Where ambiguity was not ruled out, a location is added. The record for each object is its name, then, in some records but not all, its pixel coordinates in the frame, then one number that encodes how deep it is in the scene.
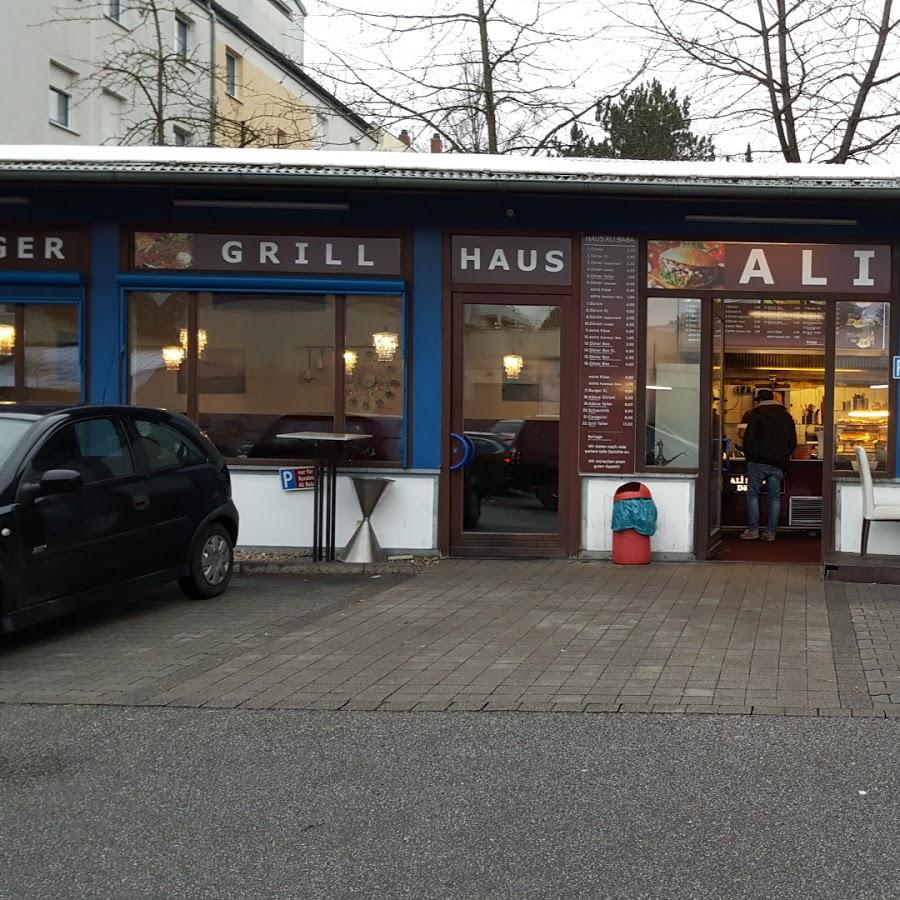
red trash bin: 10.52
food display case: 10.61
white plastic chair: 10.00
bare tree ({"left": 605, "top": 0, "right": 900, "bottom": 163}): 17.78
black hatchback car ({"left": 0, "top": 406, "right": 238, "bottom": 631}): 7.01
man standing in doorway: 12.70
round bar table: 10.41
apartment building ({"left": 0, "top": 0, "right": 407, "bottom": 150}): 19.14
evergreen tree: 21.22
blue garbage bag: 10.40
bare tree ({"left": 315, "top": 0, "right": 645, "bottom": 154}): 18.05
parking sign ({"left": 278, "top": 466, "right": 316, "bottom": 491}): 10.77
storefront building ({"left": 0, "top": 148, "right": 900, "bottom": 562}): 10.64
